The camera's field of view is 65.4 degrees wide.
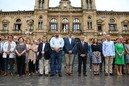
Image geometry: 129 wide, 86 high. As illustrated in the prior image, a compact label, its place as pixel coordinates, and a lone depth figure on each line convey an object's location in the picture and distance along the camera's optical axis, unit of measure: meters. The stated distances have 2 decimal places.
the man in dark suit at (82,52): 5.29
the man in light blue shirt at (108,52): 5.38
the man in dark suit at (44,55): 5.23
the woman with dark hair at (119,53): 5.50
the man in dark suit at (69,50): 5.36
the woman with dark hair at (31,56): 5.49
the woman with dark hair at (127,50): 5.65
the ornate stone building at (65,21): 19.77
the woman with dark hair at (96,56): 5.44
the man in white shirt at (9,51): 5.35
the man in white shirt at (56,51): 5.14
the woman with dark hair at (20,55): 5.22
